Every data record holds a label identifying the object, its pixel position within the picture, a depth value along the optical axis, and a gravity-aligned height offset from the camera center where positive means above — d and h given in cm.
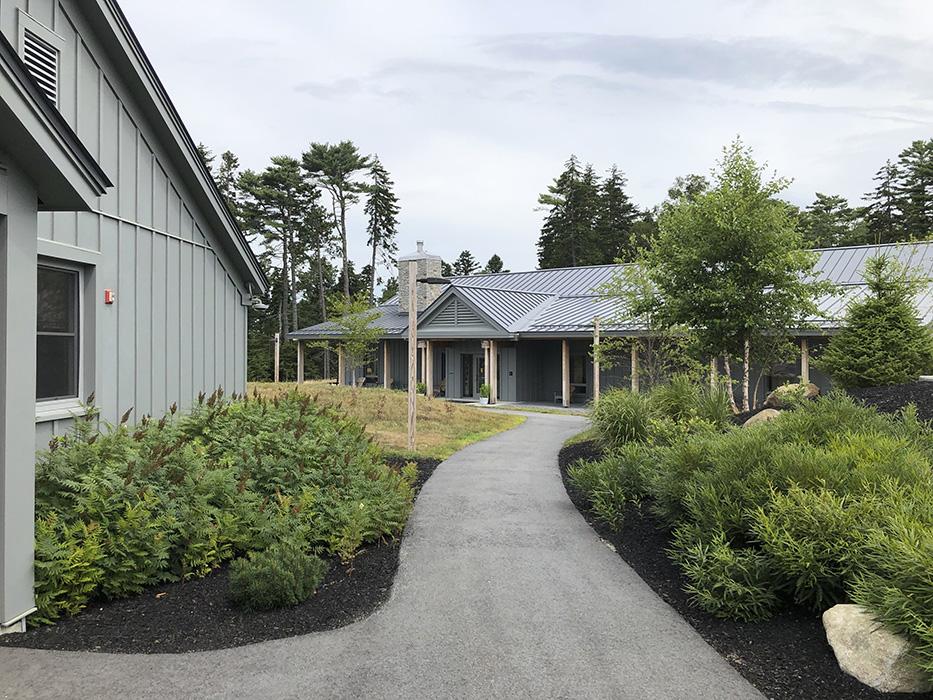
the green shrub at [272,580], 518 -156
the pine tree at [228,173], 4950 +1352
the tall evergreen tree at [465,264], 7362 +1046
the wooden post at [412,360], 1310 +12
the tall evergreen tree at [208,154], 4862 +1465
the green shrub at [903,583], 395 -130
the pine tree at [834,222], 4422 +889
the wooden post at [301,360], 3428 +35
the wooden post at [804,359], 2103 +9
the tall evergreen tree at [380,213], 5262 +1136
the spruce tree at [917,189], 4081 +1025
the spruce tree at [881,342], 1284 +36
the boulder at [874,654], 403 -171
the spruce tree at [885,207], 4294 +952
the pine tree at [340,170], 4638 +1290
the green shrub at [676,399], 1126 -57
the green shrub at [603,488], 788 -147
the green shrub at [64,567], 488 -137
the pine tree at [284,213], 4541 +1001
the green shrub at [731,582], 511 -161
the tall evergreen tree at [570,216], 5606 +1185
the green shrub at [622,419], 1102 -87
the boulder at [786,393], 1247 -57
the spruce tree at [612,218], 5572 +1160
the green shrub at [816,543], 490 -126
